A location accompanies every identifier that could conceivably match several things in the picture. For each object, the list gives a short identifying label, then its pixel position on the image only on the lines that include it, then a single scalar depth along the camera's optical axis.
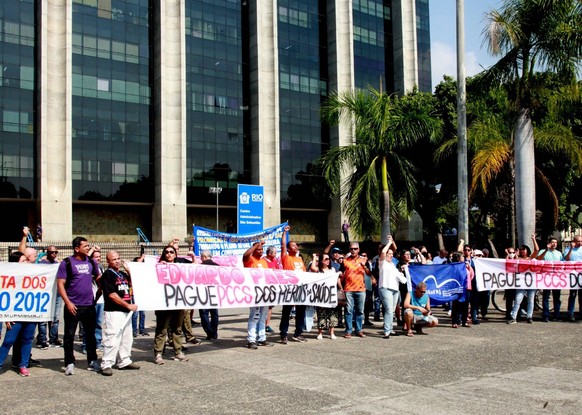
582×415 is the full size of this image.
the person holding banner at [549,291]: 15.45
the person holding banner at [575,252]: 16.09
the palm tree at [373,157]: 23.89
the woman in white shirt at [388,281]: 13.18
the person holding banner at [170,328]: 10.12
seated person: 13.27
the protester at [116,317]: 9.44
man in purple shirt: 9.34
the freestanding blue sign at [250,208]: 17.98
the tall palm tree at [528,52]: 18.31
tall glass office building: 46.28
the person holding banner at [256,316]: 11.67
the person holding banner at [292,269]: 12.38
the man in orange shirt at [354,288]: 13.23
